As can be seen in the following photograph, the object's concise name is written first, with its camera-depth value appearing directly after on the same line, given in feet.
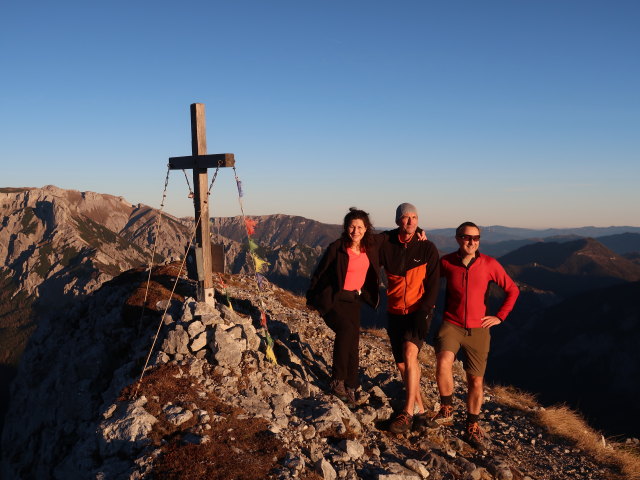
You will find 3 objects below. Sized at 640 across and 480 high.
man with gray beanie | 27.20
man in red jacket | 27.37
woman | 27.78
